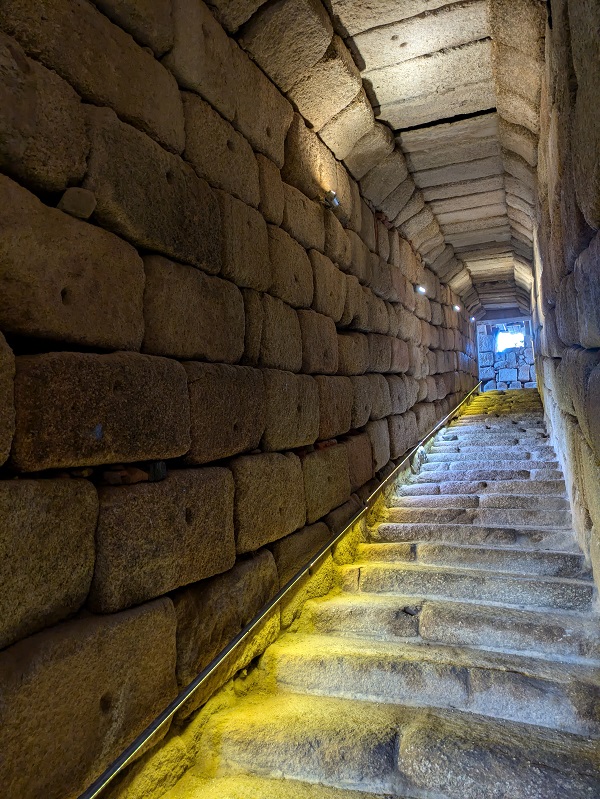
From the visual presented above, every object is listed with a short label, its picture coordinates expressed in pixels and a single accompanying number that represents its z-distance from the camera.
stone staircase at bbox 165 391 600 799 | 2.03
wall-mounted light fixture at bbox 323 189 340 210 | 3.96
